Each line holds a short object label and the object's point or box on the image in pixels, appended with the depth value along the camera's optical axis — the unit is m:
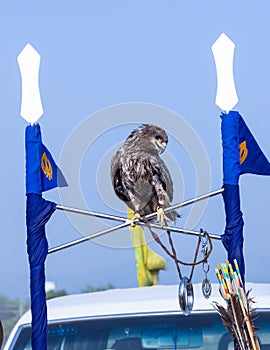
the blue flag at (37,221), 9.76
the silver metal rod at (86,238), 9.81
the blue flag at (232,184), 9.87
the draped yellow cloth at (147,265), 13.09
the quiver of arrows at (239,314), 8.34
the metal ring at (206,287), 9.91
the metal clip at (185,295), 9.88
